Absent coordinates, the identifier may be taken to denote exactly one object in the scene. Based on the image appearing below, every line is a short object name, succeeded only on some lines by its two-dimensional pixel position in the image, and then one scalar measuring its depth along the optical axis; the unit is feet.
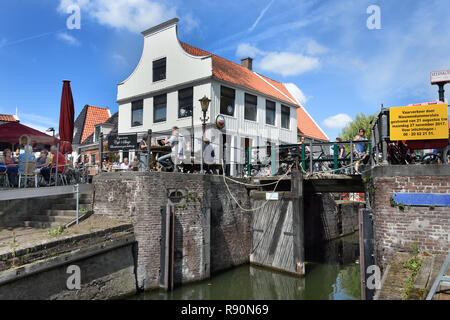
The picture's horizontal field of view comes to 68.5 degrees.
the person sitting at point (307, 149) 43.34
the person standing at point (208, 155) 37.99
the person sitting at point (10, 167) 34.24
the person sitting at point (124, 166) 39.14
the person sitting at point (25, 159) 32.30
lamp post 37.49
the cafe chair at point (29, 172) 32.12
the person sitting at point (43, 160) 35.44
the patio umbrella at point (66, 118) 36.20
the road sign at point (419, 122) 24.25
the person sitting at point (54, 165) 34.53
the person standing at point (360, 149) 40.09
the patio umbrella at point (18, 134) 34.78
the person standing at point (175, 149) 35.22
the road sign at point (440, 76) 27.32
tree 124.30
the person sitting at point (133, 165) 37.88
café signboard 34.16
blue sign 23.07
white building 56.75
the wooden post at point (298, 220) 38.52
